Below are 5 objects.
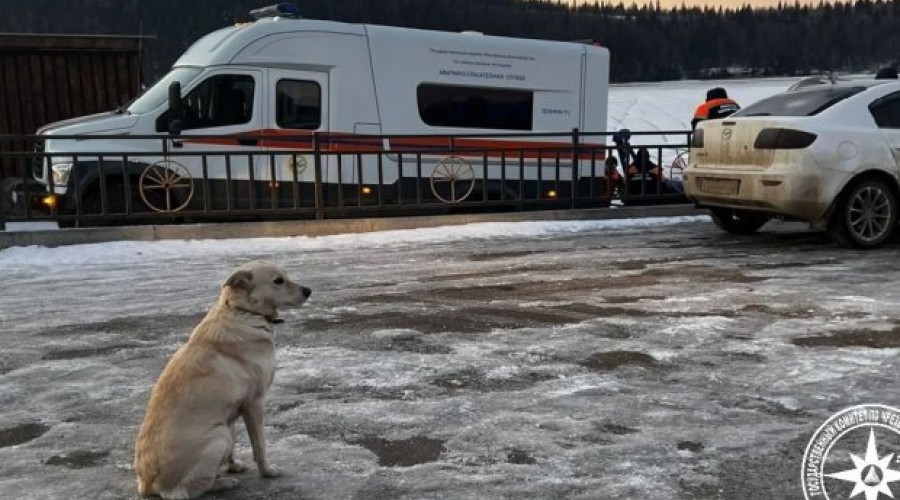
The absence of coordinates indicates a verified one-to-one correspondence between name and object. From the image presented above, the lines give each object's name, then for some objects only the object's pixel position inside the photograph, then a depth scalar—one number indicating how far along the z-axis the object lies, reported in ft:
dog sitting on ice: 9.33
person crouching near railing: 39.75
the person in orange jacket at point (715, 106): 40.04
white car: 26.14
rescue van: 33.24
